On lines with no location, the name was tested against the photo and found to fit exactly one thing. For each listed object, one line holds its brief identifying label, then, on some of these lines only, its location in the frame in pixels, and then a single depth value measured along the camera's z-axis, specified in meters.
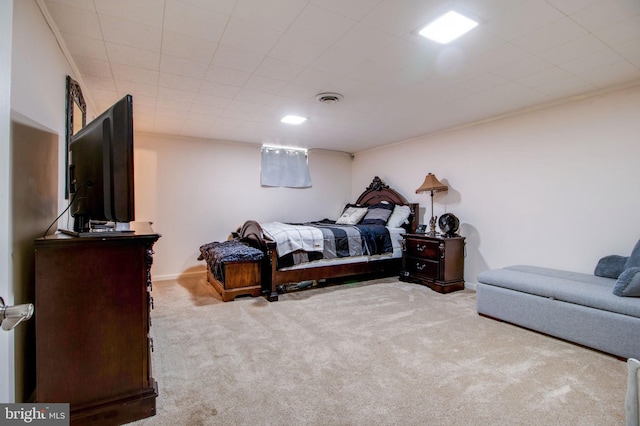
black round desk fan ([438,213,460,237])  4.29
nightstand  4.07
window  5.71
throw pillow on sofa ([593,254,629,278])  2.81
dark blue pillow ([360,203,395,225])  5.18
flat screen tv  1.54
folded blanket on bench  3.71
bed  3.83
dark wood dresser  1.48
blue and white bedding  3.91
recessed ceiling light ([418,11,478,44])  1.88
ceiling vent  3.15
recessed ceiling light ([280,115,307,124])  3.98
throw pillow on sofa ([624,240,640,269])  2.51
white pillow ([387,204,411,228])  5.01
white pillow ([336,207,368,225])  5.44
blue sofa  2.28
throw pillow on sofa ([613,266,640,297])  2.28
